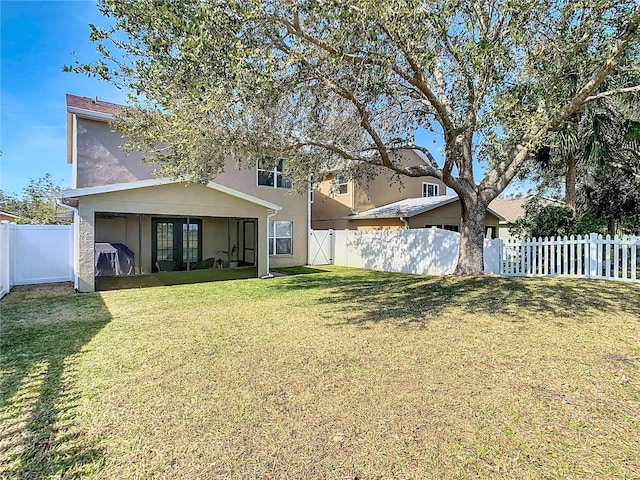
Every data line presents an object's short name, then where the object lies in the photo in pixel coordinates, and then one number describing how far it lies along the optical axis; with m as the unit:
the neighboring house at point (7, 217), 20.55
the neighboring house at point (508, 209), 30.43
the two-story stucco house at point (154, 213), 9.95
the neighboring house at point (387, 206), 18.12
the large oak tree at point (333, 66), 6.02
